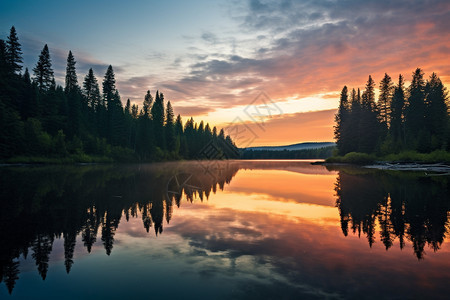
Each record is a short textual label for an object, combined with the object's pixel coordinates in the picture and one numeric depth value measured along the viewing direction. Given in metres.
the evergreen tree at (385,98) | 76.06
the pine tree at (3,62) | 51.79
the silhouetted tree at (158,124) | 92.19
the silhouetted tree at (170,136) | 97.50
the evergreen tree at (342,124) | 75.69
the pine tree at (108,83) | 85.32
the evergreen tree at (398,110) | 71.69
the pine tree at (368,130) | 68.50
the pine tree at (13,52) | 56.97
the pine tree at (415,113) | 62.72
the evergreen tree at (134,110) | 128.85
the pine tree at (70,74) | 77.19
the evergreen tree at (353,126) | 72.56
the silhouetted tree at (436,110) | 58.81
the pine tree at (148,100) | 108.31
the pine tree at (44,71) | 66.88
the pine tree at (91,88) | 83.46
